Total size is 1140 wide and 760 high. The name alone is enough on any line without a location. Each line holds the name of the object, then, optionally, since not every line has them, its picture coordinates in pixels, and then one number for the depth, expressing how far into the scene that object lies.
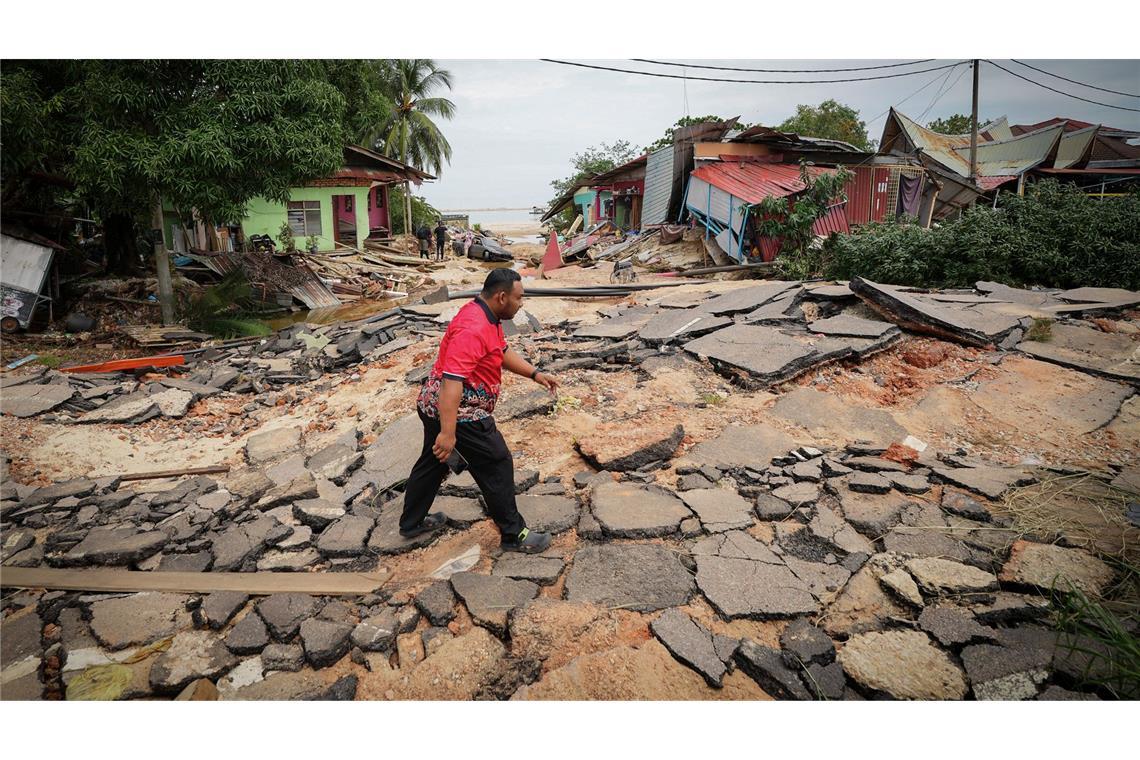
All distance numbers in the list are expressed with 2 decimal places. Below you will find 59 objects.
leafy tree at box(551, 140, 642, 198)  30.41
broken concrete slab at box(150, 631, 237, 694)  2.54
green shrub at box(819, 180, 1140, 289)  9.62
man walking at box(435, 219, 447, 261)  21.44
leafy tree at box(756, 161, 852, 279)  13.70
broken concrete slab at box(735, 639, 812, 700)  2.31
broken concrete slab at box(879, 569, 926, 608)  2.74
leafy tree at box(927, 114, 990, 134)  30.08
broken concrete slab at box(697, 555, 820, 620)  2.68
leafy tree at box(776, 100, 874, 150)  28.78
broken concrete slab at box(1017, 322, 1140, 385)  5.40
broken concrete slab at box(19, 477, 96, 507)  4.53
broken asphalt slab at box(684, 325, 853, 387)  5.46
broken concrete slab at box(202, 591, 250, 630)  2.91
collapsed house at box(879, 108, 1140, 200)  18.98
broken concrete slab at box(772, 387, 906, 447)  4.59
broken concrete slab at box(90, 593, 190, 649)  2.86
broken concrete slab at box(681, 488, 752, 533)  3.40
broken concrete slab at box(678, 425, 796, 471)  4.12
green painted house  17.84
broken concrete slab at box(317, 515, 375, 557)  3.49
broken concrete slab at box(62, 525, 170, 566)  3.58
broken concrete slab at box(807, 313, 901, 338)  6.08
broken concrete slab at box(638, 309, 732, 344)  6.59
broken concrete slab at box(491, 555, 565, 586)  2.99
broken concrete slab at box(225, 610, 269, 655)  2.73
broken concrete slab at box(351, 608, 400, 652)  2.67
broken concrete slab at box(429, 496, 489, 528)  3.62
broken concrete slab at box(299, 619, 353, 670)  2.63
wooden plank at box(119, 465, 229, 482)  5.03
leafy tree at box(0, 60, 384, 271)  8.51
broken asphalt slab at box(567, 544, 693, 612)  2.78
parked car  23.56
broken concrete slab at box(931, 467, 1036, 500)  3.63
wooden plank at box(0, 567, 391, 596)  3.12
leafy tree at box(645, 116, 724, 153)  25.30
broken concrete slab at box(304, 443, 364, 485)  4.71
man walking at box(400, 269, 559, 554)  2.80
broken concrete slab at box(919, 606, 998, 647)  2.46
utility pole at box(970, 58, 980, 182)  15.09
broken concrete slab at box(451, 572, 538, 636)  2.71
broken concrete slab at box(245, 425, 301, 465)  5.41
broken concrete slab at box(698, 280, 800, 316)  7.35
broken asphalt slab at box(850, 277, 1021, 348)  6.07
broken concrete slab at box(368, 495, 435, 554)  3.46
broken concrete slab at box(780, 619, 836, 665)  2.43
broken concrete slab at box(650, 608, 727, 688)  2.36
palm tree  26.17
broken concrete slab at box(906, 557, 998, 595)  2.79
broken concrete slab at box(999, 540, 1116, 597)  2.76
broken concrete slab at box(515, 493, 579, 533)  3.49
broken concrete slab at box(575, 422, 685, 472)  4.06
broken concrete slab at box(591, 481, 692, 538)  3.34
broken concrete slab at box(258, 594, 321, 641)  2.80
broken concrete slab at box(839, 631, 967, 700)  2.30
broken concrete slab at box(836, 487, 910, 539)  3.35
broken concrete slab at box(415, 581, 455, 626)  2.78
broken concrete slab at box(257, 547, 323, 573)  3.47
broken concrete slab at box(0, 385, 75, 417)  6.53
